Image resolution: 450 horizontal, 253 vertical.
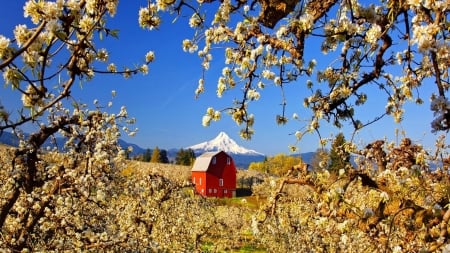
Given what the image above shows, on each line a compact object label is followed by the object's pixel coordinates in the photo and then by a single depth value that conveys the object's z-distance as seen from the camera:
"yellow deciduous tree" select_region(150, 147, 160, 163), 111.00
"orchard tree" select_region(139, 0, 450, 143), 3.49
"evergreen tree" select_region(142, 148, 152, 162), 123.77
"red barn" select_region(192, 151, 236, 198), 74.38
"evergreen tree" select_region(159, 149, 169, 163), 116.26
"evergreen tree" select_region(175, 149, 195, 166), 103.06
